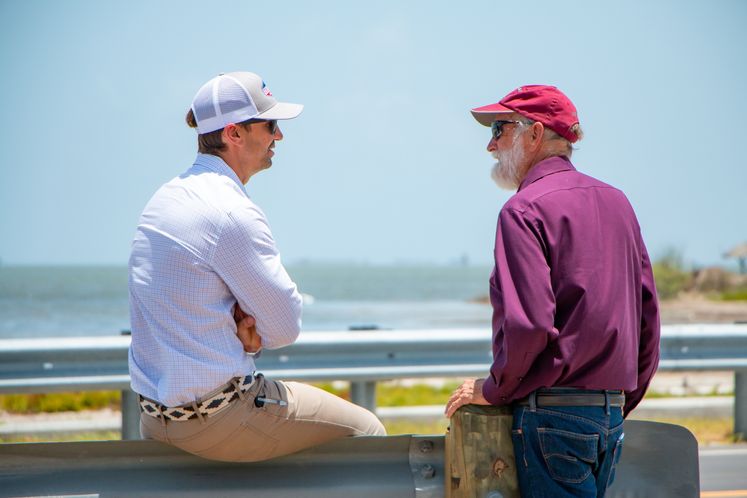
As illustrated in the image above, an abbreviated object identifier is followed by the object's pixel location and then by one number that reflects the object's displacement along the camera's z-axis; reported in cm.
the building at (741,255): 15975
